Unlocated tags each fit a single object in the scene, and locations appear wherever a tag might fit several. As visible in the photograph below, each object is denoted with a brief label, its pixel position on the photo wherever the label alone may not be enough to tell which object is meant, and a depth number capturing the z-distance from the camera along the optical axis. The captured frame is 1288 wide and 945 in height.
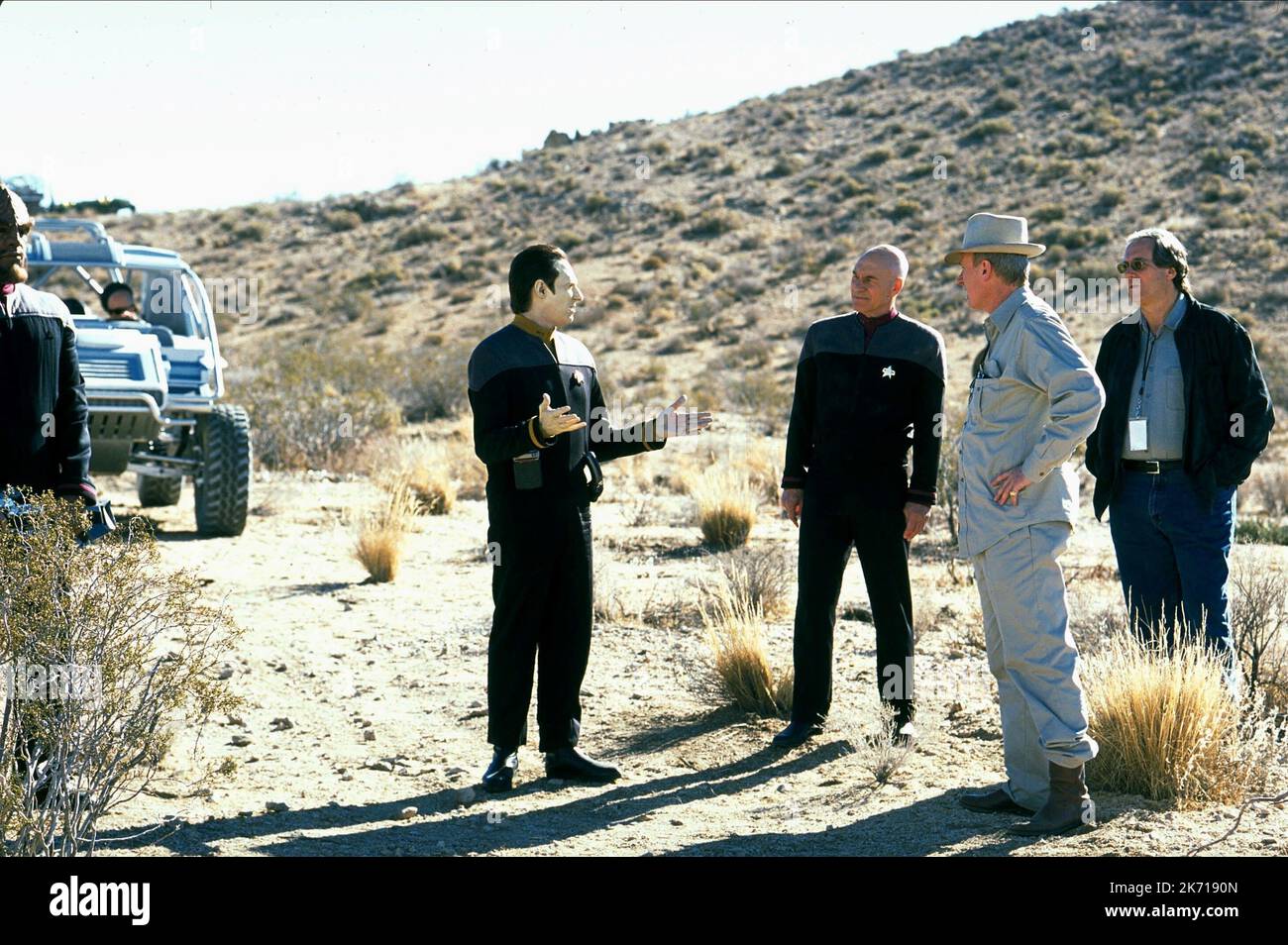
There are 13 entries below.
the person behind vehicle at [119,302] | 11.70
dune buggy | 10.90
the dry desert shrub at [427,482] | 13.96
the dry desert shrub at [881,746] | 5.73
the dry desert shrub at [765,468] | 14.88
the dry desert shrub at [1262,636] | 6.60
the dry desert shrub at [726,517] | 11.96
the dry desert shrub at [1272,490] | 14.66
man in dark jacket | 5.68
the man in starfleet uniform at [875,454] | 5.93
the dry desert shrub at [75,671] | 4.30
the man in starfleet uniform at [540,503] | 5.48
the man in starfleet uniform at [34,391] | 5.01
